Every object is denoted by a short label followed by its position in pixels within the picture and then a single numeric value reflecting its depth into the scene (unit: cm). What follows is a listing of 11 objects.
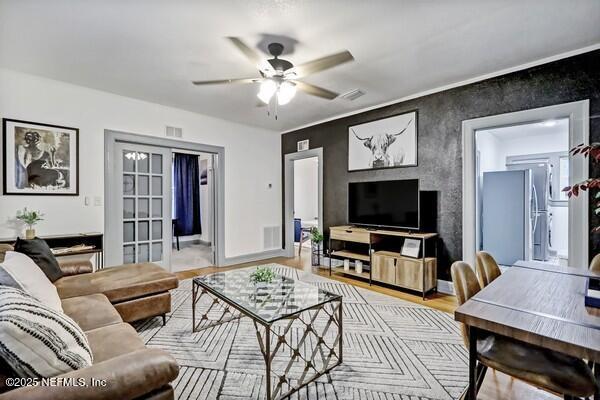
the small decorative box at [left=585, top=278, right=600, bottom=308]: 128
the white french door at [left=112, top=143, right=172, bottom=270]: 401
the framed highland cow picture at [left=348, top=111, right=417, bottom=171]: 395
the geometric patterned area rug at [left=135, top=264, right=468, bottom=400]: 178
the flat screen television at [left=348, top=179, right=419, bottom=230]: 374
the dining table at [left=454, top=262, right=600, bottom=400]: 101
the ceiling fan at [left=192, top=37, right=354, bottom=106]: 243
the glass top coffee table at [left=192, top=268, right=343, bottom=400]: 179
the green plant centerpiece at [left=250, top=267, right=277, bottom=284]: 246
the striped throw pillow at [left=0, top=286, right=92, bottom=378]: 99
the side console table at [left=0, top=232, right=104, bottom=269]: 328
